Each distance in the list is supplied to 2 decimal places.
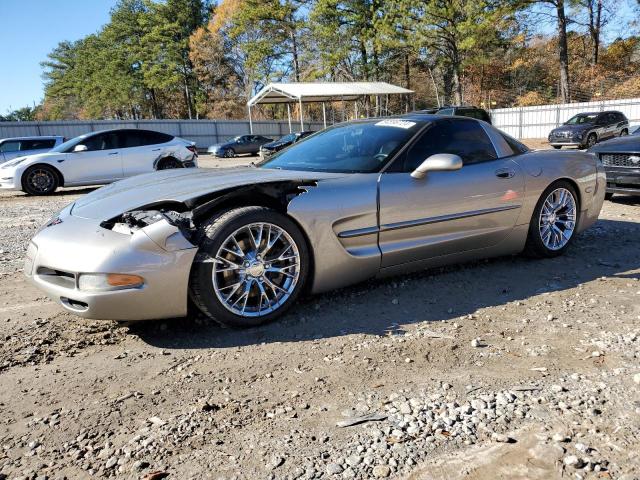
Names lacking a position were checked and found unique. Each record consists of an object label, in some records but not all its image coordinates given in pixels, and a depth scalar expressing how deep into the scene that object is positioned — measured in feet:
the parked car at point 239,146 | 94.84
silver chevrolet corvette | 9.29
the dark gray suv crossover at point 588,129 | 67.62
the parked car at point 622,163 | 23.85
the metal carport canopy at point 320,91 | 88.28
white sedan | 36.09
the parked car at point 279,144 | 72.95
